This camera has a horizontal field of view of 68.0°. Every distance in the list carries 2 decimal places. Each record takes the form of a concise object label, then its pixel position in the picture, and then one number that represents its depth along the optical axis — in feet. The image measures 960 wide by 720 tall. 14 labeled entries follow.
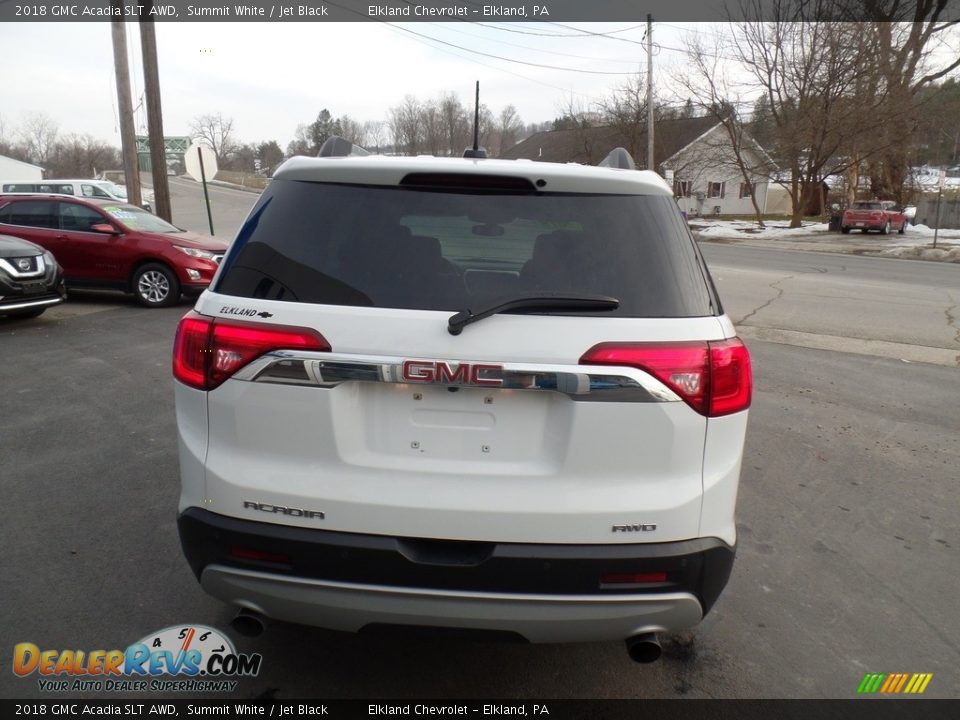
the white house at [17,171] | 209.15
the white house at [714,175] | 139.85
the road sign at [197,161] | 55.36
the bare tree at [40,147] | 290.97
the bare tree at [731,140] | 131.95
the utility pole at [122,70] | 52.80
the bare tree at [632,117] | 150.82
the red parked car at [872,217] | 114.83
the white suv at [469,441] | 7.06
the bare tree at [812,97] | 116.16
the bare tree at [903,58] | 116.57
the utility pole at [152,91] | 50.60
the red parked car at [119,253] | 36.29
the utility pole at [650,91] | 114.62
